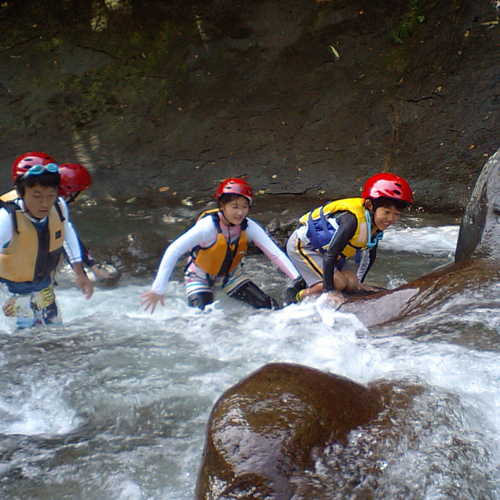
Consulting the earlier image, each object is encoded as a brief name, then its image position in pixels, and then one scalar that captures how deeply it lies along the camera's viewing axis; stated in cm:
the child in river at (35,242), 356
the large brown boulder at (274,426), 191
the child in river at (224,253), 419
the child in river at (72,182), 419
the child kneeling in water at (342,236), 428
